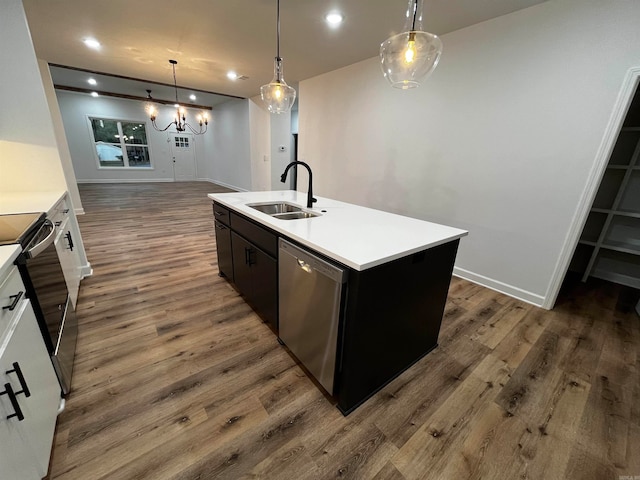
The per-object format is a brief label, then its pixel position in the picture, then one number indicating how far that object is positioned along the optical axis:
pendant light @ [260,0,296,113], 2.30
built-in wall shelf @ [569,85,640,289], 2.83
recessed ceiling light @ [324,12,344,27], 2.49
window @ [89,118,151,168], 8.57
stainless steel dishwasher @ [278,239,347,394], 1.32
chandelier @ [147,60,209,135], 4.24
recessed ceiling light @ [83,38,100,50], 3.30
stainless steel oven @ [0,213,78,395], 1.18
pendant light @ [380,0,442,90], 1.49
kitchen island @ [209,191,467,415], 1.28
